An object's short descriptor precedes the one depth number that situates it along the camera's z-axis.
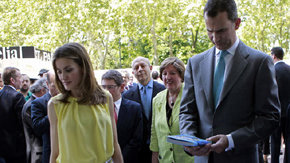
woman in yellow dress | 2.56
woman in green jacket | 3.72
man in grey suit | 2.35
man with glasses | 4.10
